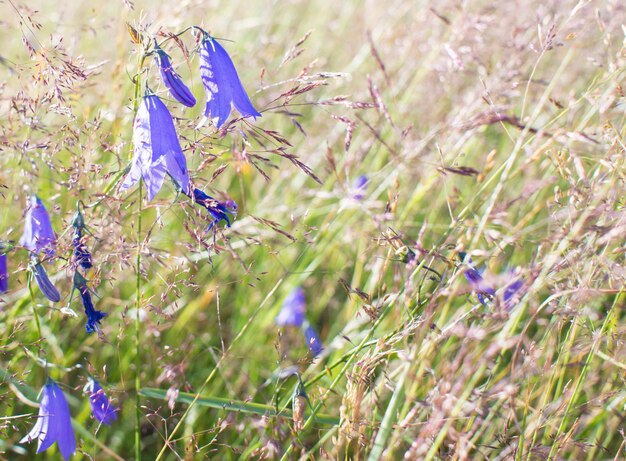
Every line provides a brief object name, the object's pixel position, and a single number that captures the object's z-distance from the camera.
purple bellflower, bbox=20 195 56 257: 0.33
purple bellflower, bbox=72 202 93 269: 0.31
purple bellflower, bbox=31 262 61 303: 0.32
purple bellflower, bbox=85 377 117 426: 0.33
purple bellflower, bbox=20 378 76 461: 0.32
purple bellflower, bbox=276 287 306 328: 0.44
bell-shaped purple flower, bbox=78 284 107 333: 0.32
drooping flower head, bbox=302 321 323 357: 0.43
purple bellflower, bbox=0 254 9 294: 0.34
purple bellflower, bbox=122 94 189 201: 0.31
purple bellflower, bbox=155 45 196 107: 0.31
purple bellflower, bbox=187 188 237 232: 0.32
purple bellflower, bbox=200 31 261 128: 0.32
